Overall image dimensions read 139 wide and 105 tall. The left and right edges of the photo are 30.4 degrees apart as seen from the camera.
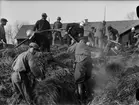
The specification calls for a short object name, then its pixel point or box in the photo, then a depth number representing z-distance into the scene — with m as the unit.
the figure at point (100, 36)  12.54
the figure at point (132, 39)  13.48
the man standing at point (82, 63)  7.13
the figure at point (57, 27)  13.48
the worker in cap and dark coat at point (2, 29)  10.50
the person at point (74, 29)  9.17
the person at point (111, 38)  11.30
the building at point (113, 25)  37.58
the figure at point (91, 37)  12.18
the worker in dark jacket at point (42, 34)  9.30
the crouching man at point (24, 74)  6.42
